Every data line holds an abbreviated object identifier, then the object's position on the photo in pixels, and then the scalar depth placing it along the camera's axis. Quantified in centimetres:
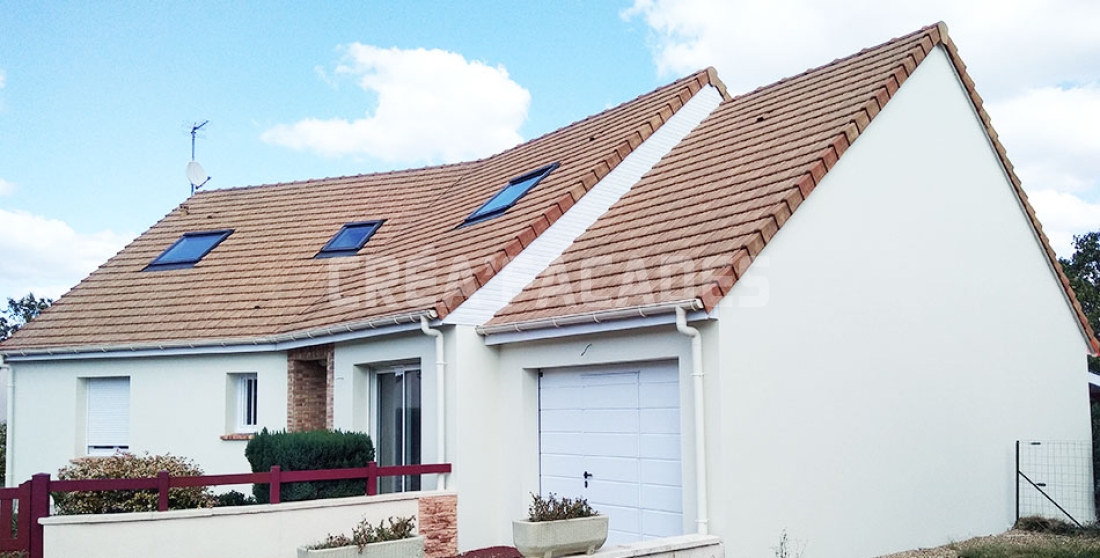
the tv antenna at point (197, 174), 2423
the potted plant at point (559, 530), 973
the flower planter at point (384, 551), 921
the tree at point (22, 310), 5238
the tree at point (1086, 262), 3216
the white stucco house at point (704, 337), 1065
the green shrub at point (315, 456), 1216
